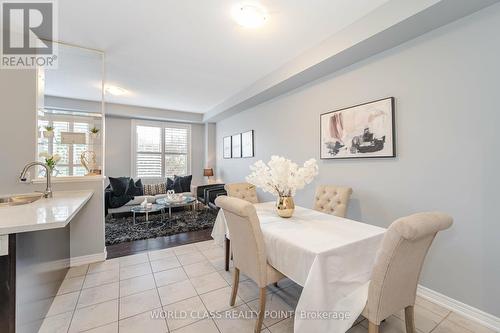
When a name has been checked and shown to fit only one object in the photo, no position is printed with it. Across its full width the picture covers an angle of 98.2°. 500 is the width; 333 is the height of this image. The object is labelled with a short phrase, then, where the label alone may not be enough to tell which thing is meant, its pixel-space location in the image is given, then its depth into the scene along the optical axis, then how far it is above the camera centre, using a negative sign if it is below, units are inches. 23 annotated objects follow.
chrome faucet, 88.9 -7.6
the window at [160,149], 241.1 +19.6
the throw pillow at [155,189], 222.5 -23.8
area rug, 143.7 -45.1
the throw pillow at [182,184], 232.7 -19.4
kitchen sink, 79.7 -13.1
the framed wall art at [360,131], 89.7 +16.4
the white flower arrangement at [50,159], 94.3 +2.9
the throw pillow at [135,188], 203.8 -21.7
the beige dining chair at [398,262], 44.0 -21.0
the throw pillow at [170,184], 233.3 -19.5
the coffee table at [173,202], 171.6 -29.4
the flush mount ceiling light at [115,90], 168.6 +60.6
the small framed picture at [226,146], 228.5 +21.8
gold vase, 77.8 -14.6
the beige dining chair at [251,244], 59.6 -22.8
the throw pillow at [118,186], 191.6 -17.9
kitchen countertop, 46.3 -12.8
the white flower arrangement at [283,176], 76.6 -3.4
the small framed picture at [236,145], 208.7 +20.7
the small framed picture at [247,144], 187.8 +19.9
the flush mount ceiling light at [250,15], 80.6 +58.9
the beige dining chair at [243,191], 116.7 -13.7
